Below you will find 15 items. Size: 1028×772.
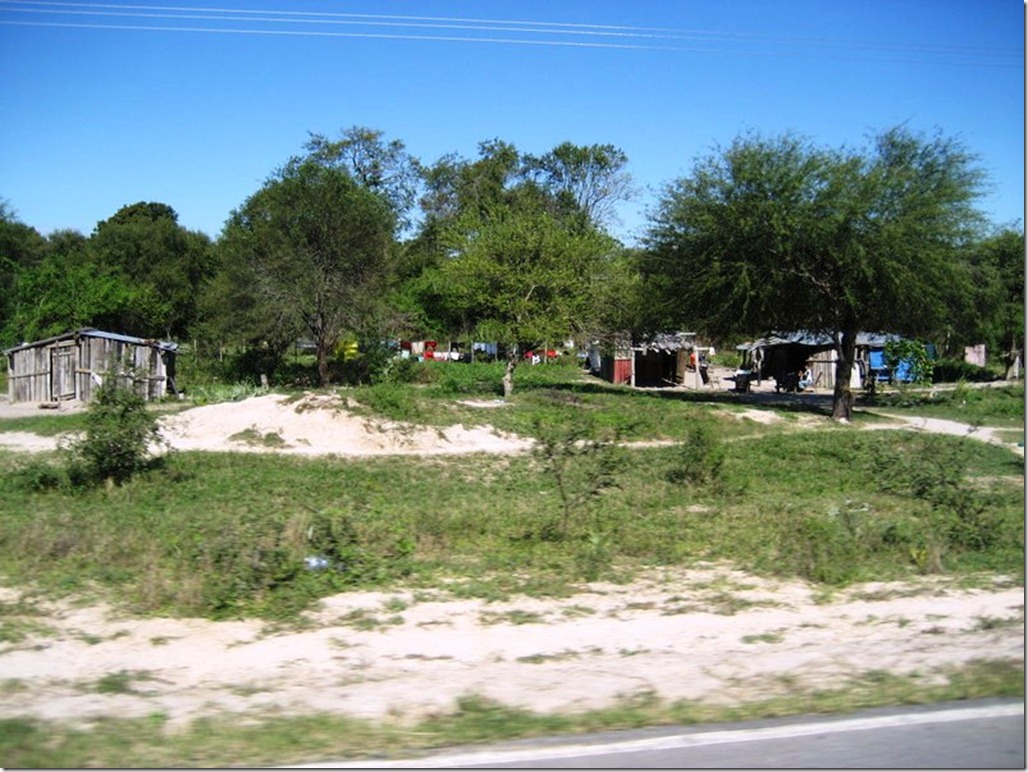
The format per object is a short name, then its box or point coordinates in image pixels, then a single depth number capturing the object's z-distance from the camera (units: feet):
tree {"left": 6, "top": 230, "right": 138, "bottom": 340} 130.21
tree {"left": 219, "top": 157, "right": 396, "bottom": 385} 126.31
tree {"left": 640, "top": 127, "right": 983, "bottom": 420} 95.50
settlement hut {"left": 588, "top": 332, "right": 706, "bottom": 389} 152.66
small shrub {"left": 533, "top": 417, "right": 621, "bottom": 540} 37.11
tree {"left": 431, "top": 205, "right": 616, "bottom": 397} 109.50
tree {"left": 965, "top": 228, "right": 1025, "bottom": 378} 116.06
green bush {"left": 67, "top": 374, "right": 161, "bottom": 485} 46.62
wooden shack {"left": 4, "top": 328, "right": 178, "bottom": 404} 101.60
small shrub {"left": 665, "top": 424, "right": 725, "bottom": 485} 50.55
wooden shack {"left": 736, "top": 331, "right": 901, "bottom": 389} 157.17
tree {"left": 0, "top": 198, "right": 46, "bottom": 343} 155.31
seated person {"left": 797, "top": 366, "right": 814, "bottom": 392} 156.46
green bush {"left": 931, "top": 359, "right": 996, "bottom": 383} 167.32
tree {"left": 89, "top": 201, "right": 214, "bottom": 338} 188.73
